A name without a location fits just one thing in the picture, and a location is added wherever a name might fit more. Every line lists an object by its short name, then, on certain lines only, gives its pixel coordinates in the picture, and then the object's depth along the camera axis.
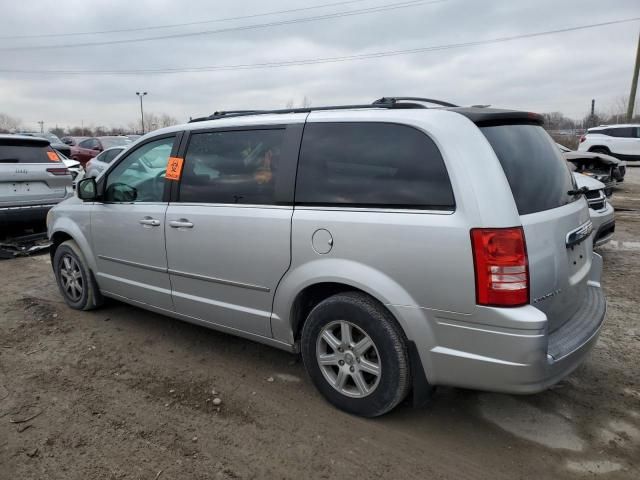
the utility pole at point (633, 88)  25.59
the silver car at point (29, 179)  6.77
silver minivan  2.41
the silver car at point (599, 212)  5.71
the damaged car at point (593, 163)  11.16
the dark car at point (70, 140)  23.22
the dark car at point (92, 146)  18.09
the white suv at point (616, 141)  20.94
